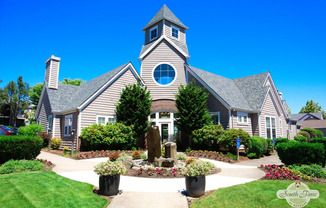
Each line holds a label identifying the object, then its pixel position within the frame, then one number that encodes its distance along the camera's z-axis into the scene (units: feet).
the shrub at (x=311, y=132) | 108.08
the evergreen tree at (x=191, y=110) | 55.36
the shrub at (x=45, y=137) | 64.28
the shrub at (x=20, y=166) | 27.04
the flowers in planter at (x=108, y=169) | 19.75
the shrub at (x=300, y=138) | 83.71
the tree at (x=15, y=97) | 149.59
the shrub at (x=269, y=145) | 56.70
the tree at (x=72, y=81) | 144.30
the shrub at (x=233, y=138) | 48.49
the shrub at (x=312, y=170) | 26.71
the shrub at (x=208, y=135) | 52.19
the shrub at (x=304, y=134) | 101.40
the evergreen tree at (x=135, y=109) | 55.49
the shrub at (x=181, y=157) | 40.48
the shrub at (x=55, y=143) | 62.08
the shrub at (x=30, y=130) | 62.80
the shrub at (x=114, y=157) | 37.78
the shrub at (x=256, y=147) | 49.44
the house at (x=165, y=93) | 59.57
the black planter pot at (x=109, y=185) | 19.56
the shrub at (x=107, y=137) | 51.34
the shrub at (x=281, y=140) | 64.38
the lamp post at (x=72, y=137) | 44.93
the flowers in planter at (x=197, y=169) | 19.61
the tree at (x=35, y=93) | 128.98
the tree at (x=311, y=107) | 253.44
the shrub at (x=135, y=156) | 41.22
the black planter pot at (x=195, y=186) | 19.47
